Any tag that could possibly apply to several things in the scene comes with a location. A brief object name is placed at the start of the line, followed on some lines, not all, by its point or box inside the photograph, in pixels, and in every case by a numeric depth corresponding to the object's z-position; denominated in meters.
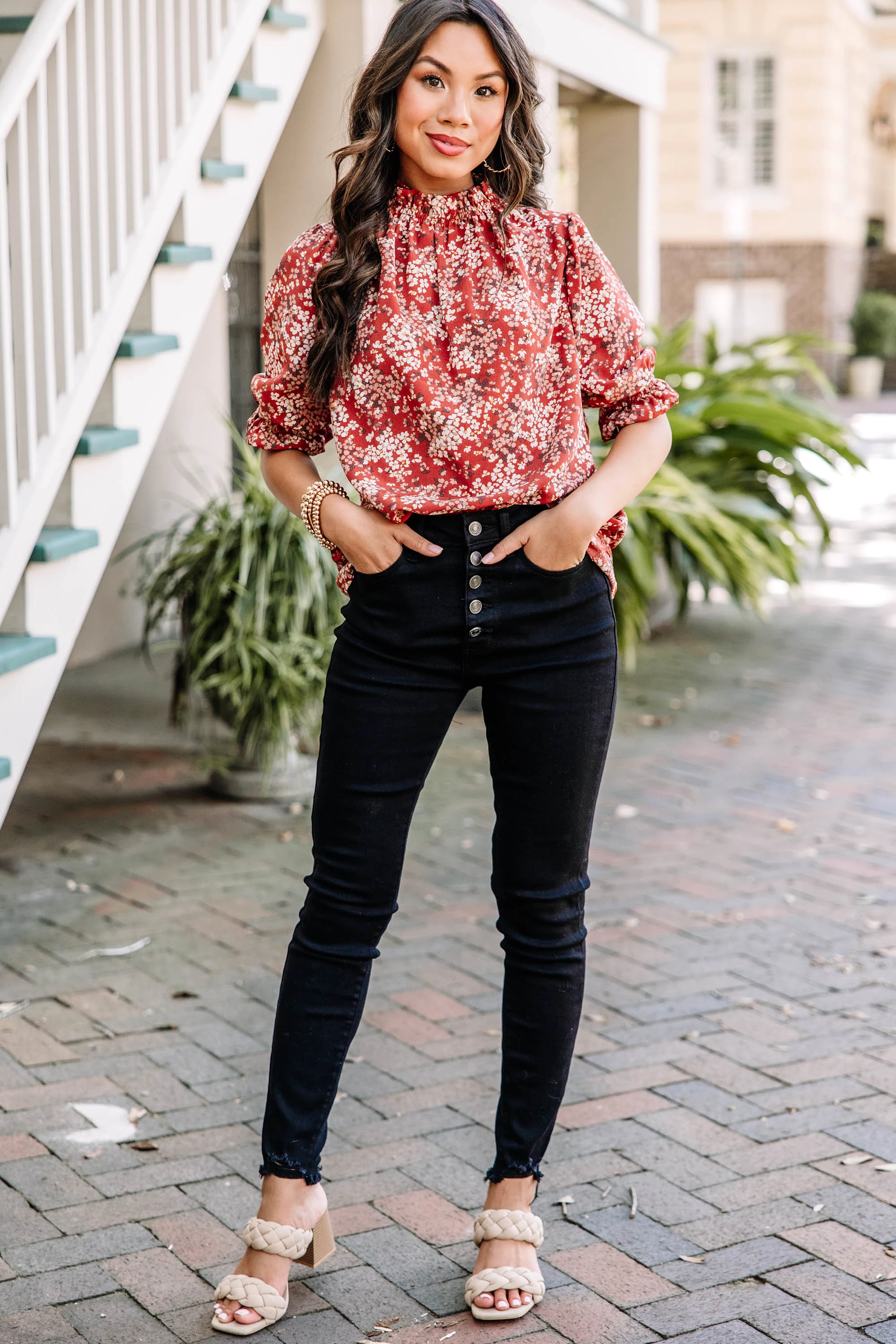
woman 2.09
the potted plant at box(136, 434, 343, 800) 4.70
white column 8.15
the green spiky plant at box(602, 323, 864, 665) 6.79
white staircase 3.62
